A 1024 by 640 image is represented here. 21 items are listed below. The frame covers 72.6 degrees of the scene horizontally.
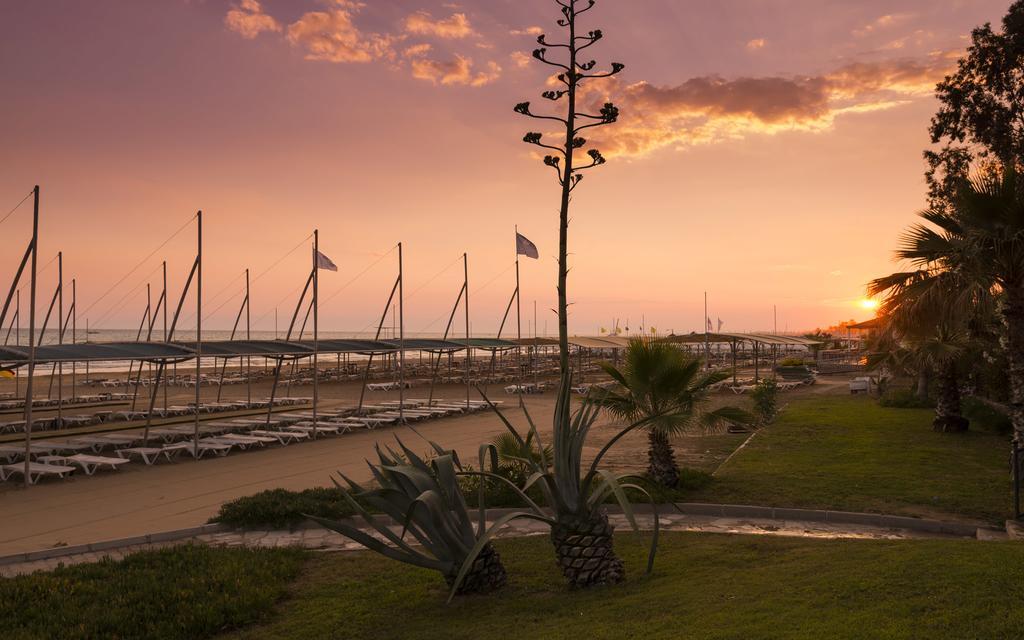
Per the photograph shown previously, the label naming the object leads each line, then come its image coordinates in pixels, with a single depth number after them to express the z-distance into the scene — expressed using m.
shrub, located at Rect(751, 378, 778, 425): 20.67
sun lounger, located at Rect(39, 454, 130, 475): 15.53
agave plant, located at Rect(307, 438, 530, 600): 6.72
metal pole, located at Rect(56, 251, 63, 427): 27.17
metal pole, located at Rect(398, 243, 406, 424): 22.69
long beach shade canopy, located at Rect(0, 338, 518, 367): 16.89
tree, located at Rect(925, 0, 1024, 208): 21.86
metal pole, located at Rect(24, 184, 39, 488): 13.39
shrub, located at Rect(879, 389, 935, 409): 23.52
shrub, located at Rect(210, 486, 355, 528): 10.60
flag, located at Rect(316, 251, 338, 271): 21.55
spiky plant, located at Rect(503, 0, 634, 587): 6.71
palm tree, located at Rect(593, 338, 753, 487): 11.38
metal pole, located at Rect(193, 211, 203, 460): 17.77
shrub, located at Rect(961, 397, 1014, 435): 16.92
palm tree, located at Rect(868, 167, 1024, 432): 10.38
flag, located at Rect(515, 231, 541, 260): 25.69
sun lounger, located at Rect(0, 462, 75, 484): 14.51
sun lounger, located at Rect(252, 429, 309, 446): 20.07
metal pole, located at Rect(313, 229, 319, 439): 20.83
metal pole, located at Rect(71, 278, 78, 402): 32.62
